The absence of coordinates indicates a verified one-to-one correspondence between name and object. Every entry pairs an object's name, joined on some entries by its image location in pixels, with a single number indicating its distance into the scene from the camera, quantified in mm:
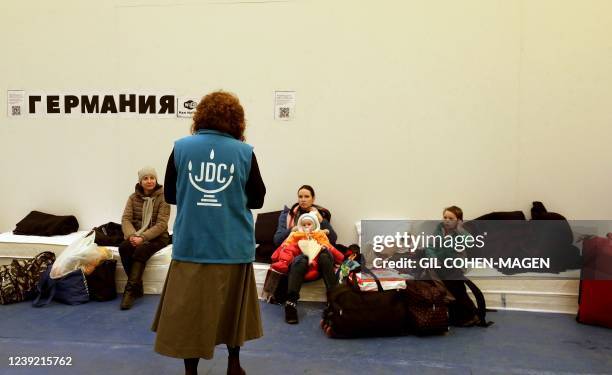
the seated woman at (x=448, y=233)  4140
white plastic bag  4324
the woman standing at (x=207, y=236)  2465
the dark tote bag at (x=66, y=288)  4277
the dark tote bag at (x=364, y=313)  3570
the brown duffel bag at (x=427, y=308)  3625
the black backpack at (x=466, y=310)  3861
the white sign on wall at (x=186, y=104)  5297
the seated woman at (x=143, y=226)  4445
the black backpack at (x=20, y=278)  4293
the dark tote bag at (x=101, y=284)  4375
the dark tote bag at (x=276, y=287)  4336
